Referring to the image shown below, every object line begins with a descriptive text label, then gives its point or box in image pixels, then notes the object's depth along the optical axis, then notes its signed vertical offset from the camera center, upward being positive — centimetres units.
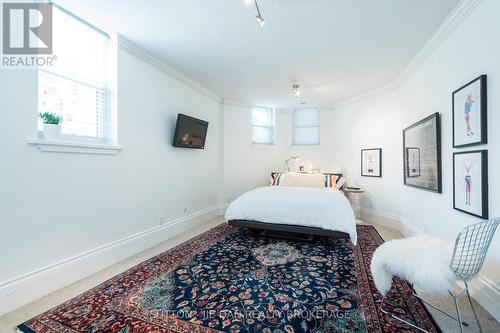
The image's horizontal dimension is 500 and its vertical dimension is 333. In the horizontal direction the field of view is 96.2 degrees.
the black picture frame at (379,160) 421 +14
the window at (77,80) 213 +90
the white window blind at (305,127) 568 +104
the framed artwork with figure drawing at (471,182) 177 -13
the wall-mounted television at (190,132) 348 +60
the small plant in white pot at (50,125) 201 +39
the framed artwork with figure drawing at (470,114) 179 +46
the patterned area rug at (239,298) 156 -109
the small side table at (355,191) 429 -45
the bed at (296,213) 288 -63
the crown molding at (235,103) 500 +149
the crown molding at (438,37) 201 +142
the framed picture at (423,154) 257 +18
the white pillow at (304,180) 454 -26
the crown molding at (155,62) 268 +149
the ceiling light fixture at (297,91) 406 +147
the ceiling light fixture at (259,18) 201 +135
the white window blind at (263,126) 558 +106
